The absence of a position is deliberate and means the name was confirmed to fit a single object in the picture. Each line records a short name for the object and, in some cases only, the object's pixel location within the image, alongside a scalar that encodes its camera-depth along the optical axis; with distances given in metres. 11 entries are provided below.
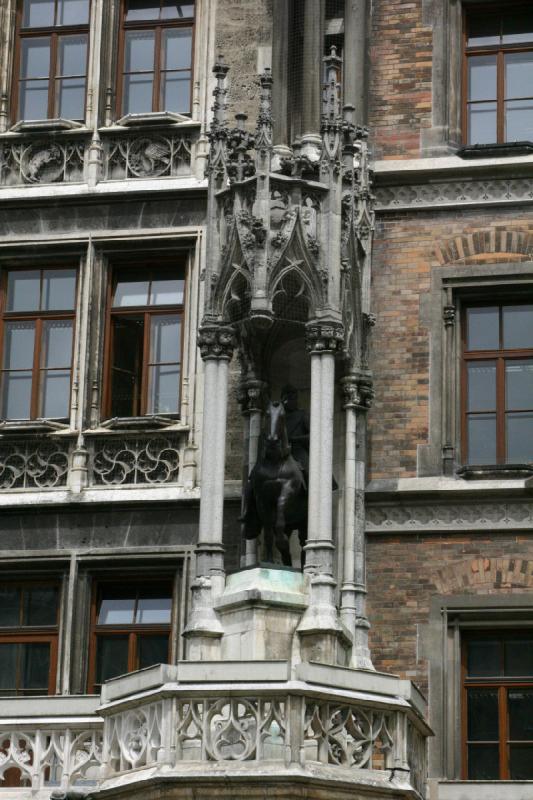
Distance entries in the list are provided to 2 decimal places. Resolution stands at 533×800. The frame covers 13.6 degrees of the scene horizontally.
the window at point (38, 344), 22.38
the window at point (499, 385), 21.41
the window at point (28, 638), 21.41
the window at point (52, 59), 23.19
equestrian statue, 20.14
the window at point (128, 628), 21.27
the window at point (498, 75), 22.39
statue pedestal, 19.41
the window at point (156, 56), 23.02
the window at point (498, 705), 20.36
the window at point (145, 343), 22.17
